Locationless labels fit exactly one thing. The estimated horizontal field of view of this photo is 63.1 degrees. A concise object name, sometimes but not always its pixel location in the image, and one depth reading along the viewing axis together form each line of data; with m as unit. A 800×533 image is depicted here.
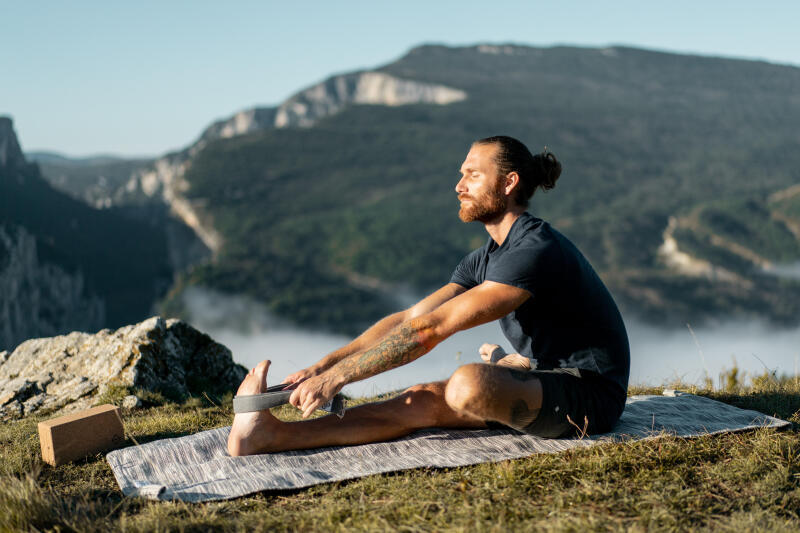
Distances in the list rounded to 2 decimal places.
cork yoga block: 3.89
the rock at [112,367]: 6.12
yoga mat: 3.40
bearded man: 3.39
